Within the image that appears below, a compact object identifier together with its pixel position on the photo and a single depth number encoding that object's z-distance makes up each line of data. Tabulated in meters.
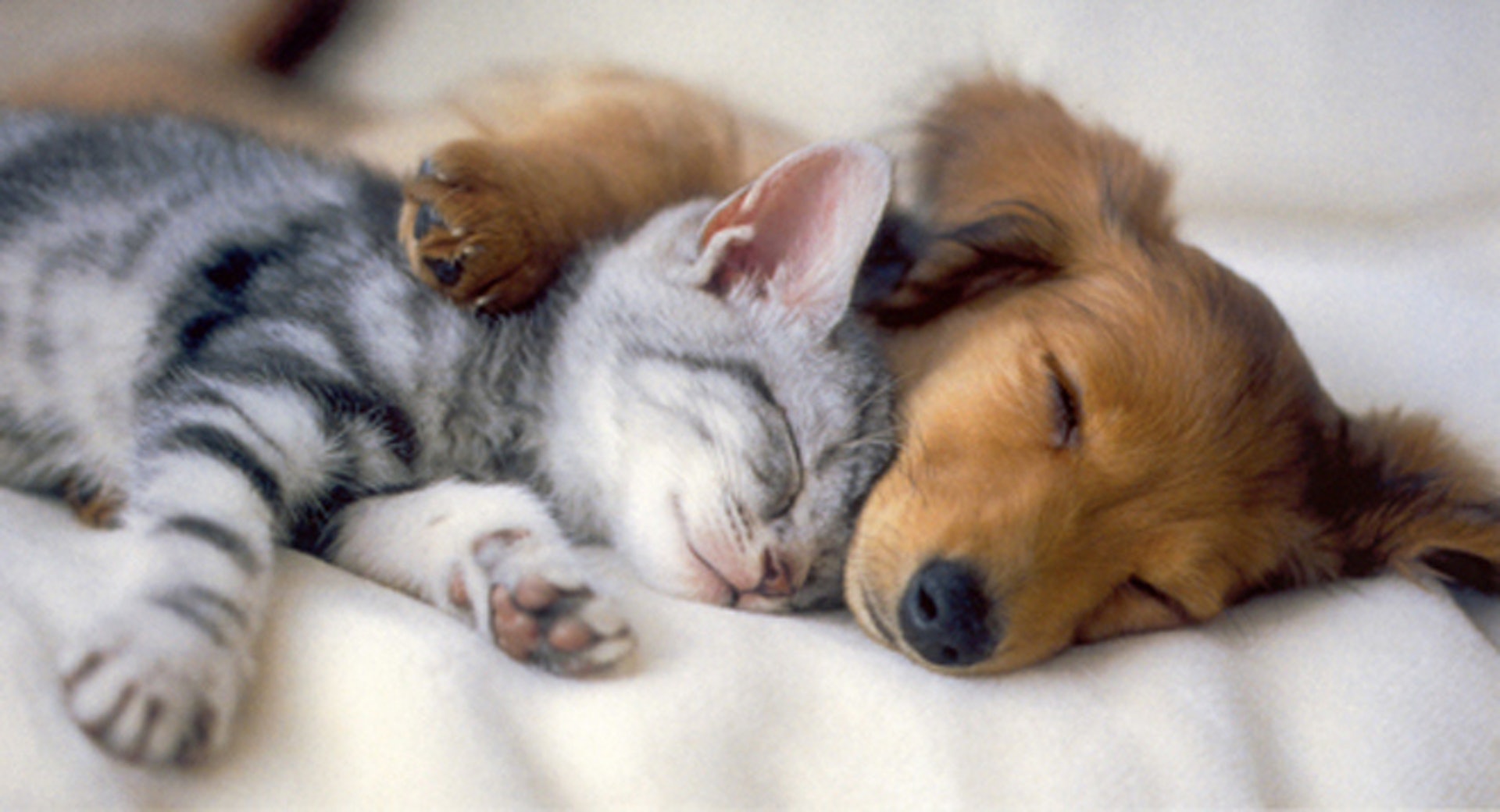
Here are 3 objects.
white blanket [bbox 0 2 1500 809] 0.58
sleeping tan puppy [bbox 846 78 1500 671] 0.63
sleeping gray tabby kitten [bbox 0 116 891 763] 0.63
